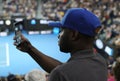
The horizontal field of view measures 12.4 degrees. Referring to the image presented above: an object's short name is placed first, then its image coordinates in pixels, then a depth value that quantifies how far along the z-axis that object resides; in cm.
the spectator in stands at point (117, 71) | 364
